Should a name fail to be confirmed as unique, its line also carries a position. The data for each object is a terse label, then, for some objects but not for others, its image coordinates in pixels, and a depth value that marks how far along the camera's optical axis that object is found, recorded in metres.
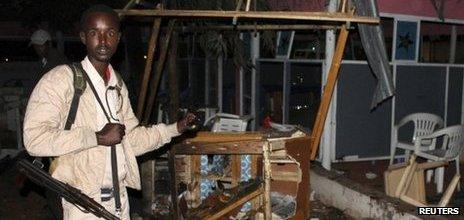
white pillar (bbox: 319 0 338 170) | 6.80
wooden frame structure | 3.96
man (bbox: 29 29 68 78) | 5.54
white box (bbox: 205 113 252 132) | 7.10
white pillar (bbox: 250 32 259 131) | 8.92
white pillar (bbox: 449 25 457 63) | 8.80
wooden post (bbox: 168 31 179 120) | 6.13
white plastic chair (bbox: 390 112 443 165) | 7.05
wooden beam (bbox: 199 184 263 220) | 4.12
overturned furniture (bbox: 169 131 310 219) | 4.16
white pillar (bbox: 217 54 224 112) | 10.12
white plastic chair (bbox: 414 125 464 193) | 6.13
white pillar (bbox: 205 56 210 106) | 10.66
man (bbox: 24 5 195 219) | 2.32
